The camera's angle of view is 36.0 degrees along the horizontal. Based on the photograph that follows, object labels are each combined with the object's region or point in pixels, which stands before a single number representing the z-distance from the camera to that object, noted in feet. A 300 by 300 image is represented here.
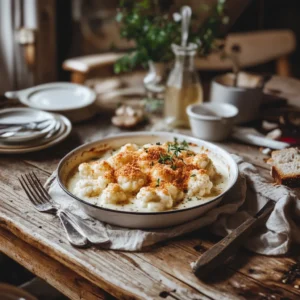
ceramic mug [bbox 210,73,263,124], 5.84
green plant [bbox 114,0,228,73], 6.11
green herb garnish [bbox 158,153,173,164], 4.12
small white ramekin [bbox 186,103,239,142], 5.35
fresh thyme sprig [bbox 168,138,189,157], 4.36
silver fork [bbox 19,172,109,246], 3.52
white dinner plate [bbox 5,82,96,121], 5.98
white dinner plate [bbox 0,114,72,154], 4.99
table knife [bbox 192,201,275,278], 3.17
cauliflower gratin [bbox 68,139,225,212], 3.65
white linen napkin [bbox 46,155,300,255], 3.52
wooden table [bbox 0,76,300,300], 3.11
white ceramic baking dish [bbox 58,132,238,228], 3.51
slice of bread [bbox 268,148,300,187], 4.42
